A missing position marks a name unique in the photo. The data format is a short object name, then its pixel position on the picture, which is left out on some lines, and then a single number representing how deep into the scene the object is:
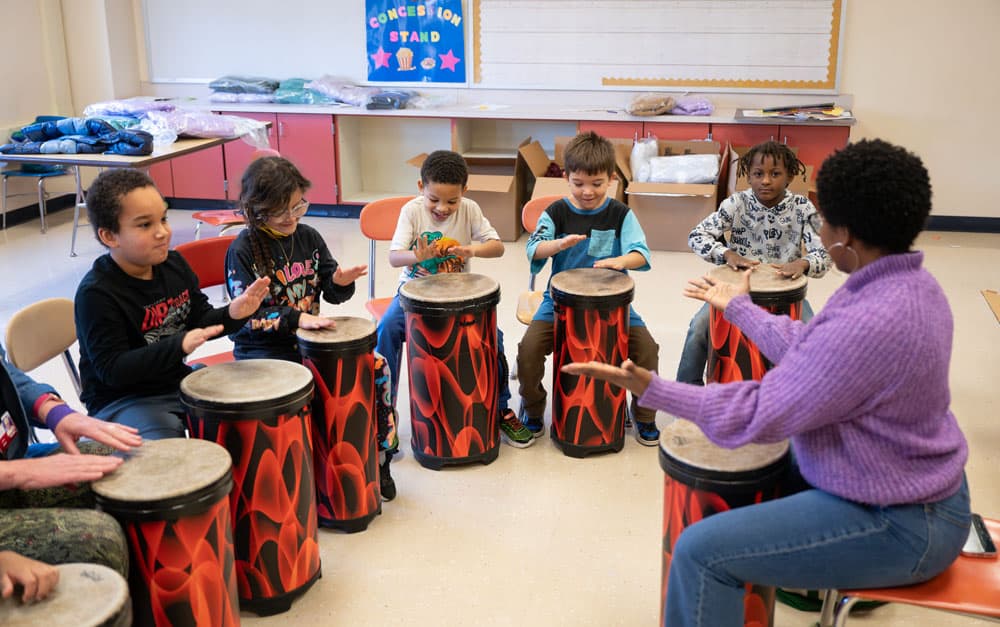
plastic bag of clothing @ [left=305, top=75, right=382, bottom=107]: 6.39
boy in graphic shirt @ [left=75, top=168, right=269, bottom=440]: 2.30
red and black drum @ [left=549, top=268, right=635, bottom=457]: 2.96
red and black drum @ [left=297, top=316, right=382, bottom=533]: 2.54
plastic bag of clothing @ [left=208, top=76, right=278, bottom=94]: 6.43
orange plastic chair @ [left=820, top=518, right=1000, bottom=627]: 1.66
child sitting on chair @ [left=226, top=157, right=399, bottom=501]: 2.68
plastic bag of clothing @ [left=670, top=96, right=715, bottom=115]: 5.96
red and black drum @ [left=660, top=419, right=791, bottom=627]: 1.88
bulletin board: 5.99
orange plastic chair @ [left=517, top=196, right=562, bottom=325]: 3.54
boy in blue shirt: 3.14
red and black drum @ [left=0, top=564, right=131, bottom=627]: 1.45
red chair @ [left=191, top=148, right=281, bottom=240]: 4.84
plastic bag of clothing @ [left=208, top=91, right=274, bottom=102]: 6.44
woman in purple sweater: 1.58
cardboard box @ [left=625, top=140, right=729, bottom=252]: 5.63
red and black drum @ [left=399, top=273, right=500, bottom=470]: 2.87
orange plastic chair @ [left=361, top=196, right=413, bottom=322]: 3.59
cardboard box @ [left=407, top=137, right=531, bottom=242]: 5.82
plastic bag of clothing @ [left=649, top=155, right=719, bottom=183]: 5.62
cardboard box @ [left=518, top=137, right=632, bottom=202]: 5.73
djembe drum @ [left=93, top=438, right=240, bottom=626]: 1.83
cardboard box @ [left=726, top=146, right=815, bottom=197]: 5.43
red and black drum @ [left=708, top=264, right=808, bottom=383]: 2.87
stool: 5.85
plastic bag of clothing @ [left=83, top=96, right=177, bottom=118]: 5.65
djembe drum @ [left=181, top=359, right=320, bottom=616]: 2.19
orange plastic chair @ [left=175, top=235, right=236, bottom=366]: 2.95
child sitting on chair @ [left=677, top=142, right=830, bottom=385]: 3.22
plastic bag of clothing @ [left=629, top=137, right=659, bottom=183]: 5.74
